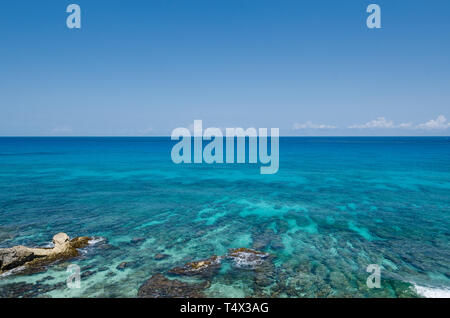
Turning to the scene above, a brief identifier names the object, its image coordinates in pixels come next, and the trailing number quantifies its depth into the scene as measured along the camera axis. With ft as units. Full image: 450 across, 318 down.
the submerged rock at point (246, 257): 48.03
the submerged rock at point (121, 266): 46.47
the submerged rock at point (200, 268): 44.86
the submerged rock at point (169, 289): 38.58
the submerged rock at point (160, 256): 50.57
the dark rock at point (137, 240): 58.03
